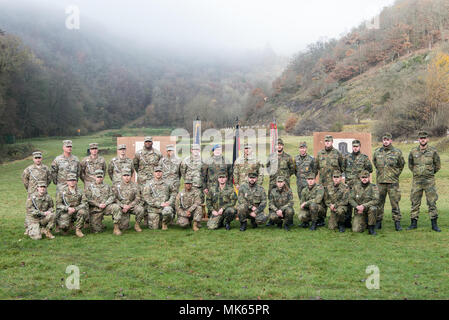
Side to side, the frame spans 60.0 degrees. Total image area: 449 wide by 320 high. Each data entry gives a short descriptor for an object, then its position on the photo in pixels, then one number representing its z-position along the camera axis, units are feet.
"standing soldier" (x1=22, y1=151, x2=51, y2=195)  32.89
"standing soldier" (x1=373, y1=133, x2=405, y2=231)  32.14
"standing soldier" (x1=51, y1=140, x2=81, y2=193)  34.58
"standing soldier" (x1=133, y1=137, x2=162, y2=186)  37.58
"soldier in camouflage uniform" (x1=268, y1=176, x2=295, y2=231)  32.71
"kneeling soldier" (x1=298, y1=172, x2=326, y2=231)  32.40
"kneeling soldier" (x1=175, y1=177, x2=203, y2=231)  33.78
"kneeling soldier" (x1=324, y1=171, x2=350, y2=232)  31.81
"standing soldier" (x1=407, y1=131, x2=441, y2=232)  31.42
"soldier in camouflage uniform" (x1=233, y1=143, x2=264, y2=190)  36.70
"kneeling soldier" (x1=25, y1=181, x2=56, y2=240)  30.81
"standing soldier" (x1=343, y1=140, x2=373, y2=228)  33.47
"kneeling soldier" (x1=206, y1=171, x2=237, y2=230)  33.50
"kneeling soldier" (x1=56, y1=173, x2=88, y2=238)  31.58
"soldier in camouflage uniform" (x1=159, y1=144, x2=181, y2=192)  37.54
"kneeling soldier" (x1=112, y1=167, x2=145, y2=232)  33.50
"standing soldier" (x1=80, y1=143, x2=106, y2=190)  35.60
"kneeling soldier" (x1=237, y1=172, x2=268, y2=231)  33.08
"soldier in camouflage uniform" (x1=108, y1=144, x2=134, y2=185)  36.40
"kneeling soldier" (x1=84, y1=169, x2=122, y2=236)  32.58
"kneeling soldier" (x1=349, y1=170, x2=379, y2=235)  30.71
